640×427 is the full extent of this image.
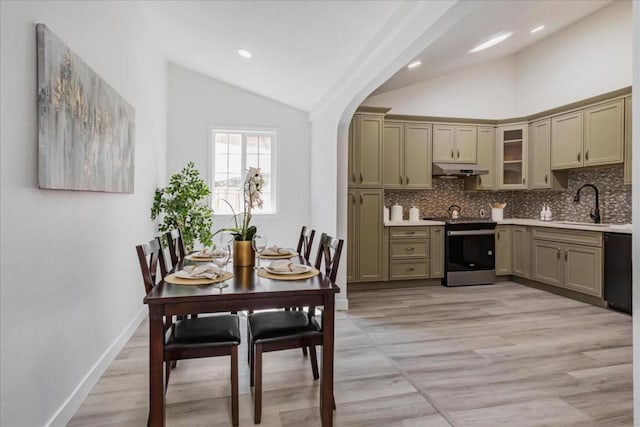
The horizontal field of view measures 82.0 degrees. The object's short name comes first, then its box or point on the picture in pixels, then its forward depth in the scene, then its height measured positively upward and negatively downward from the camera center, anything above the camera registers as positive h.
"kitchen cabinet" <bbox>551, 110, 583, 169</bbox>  4.71 +0.96
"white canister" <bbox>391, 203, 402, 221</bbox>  5.46 +0.00
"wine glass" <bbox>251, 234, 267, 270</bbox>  2.35 -0.21
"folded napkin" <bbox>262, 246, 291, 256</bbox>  2.92 -0.32
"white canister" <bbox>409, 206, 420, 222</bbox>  5.57 -0.03
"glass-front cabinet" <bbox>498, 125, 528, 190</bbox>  5.52 +0.85
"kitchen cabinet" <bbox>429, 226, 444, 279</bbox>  5.18 -0.56
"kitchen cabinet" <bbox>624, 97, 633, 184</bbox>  4.11 +0.83
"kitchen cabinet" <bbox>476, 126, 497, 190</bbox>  5.64 +0.87
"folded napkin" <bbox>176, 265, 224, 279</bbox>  1.99 -0.34
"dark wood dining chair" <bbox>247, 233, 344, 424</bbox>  2.00 -0.68
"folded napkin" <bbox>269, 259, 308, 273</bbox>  2.18 -0.34
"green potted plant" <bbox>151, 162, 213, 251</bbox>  4.27 +0.01
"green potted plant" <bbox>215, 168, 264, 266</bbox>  2.39 -0.13
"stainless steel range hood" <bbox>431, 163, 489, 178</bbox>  5.32 +0.62
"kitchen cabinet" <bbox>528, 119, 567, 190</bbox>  5.16 +0.75
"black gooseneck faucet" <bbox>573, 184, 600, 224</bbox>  4.74 +0.01
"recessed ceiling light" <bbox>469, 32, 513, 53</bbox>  4.22 +2.03
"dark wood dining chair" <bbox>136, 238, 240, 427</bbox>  1.89 -0.68
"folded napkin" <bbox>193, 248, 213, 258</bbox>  2.80 -0.33
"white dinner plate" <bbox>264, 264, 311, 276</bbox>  2.15 -0.35
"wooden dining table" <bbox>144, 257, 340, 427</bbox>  1.76 -0.46
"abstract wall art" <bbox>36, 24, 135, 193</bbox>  1.74 +0.51
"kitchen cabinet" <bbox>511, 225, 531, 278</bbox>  5.24 -0.54
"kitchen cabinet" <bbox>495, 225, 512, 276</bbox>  5.43 -0.54
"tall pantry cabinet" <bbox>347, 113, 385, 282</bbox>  4.77 +0.21
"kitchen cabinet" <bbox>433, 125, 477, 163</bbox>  5.46 +1.03
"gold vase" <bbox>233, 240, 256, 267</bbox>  2.48 -0.28
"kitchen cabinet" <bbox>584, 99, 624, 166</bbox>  4.20 +0.94
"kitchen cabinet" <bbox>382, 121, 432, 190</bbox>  5.18 +0.81
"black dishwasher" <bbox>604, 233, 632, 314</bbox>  3.86 -0.62
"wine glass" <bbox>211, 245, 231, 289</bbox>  2.13 -0.26
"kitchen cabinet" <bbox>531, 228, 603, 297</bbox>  4.24 -0.58
